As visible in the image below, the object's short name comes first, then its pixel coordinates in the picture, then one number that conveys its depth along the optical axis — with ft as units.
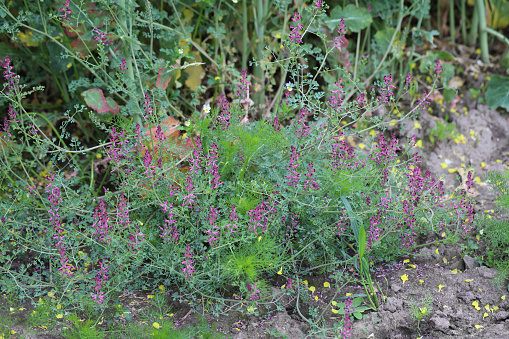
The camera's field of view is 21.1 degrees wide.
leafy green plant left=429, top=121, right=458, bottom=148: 6.43
